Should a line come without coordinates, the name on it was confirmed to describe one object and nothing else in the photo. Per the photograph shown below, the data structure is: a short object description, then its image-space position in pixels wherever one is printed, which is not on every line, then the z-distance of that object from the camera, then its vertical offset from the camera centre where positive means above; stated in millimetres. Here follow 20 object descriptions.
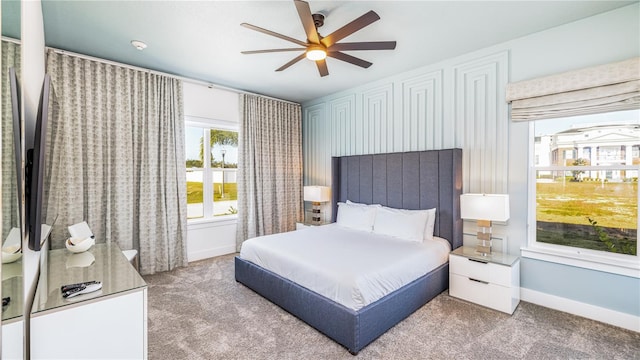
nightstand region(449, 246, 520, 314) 2633 -1064
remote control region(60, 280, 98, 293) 1499 -601
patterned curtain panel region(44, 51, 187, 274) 3102 +217
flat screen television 1283 -9
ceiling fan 1993 +1097
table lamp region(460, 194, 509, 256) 2736 -402
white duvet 2203 -809
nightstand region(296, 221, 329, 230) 4742 -872
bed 2152 -711
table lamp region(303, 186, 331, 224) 4711 -386
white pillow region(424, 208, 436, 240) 3367 -656
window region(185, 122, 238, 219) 4363 +76
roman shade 2375 +723
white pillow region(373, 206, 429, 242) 3271 -625
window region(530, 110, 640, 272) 2516 -151
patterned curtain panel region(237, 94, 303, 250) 4684 +123
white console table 1325 -727
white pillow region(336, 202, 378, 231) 3814 -618
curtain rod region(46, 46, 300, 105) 3154 +1385
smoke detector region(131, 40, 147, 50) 2965 +1409
